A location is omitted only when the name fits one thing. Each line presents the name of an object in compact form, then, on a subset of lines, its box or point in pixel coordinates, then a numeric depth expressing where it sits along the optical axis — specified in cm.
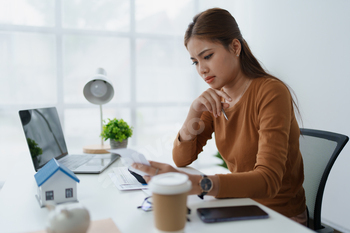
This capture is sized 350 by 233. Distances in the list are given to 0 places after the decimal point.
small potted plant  181
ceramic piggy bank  61
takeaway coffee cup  63
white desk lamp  207
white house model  90
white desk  73
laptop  132
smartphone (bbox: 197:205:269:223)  77
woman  107
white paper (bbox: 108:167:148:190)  109
